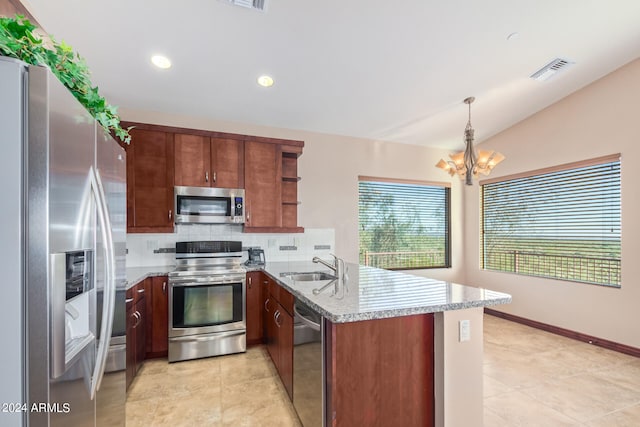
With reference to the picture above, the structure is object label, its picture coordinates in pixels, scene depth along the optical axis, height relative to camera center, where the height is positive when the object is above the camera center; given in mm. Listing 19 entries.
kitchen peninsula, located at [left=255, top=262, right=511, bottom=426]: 1495 -759
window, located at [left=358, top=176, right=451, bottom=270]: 4566 -154
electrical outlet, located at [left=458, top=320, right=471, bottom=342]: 1664 -654
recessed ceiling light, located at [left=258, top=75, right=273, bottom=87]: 3002 +1369
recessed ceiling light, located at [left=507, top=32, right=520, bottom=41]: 2645 +1589
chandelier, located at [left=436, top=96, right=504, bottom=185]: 3241 +575
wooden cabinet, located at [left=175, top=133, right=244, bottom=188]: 3246 +594
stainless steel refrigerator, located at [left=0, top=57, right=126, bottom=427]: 773 -112
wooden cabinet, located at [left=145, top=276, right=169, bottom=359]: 2945 -1005
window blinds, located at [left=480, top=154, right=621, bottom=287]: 3508 -127
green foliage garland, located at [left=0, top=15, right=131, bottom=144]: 852 +512
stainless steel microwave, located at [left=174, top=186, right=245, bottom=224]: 3193 +102
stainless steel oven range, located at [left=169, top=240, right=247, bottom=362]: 2922 -988
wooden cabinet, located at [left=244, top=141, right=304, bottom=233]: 3477 +316
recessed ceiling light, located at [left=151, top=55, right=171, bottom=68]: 2619 +1372
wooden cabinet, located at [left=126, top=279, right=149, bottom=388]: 2424 -1000
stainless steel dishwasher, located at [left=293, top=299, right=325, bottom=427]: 1572 -889
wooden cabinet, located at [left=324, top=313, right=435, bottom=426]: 1495 -830
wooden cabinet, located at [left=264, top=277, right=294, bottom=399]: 2168 -973
